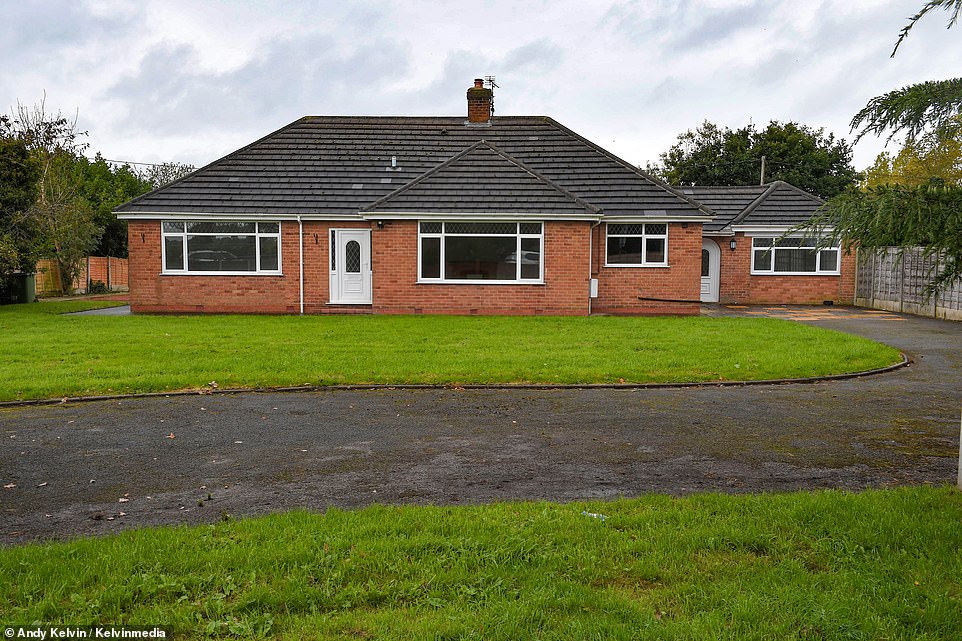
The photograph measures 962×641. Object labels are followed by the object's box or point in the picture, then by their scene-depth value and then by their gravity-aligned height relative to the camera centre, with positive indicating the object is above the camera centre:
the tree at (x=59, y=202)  21.77 +2.65
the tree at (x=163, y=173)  68.06 +9.11
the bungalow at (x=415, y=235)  19.69 +0.98
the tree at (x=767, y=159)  44.59 +6.96
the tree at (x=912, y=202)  2.98 +0.29
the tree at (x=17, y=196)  20.75 +2.10
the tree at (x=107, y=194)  38.62 +4.24
